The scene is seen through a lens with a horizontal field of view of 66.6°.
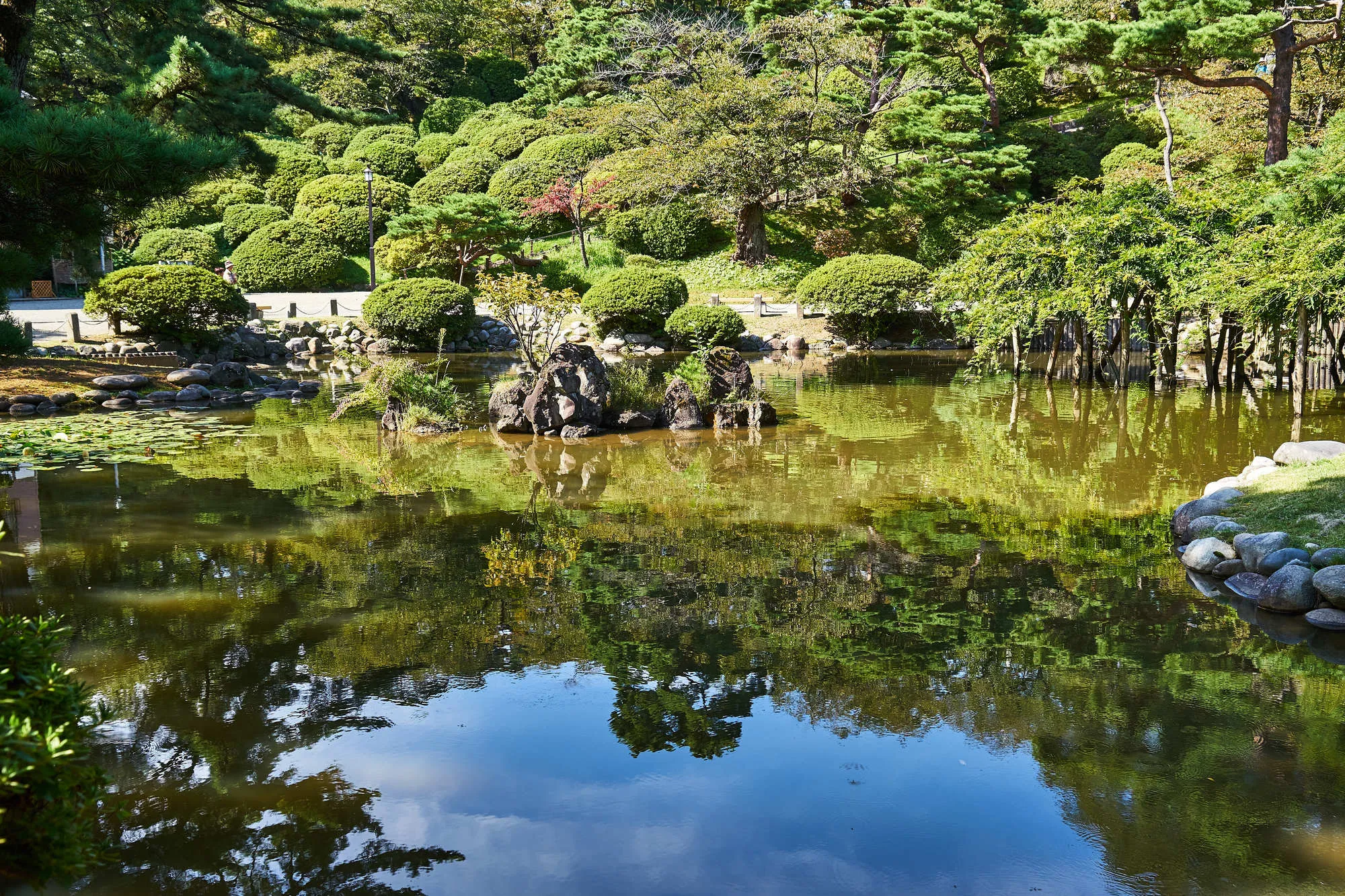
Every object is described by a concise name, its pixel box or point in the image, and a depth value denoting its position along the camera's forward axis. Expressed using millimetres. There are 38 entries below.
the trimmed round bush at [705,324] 22672
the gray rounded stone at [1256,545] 6938
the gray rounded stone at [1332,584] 6270
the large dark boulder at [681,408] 13586
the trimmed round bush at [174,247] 28359
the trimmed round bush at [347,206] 31938
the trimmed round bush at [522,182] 32344
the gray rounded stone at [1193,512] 8117
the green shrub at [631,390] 13945
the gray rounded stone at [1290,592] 6434
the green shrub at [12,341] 16109
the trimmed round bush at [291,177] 34219
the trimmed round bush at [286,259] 28297
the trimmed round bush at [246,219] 31469
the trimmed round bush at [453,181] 33000
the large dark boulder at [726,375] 13992
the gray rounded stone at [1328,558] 6523
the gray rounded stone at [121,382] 15555
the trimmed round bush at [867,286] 23703
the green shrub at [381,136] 36812
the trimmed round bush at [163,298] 19594
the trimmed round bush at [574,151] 32375
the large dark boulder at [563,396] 13195
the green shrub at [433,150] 36156
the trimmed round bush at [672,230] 30859
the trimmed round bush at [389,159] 35594
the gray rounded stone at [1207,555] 7234
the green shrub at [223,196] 32969
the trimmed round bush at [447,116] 39500
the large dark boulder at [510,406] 13438
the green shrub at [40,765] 2680
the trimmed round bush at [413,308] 23188
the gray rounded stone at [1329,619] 6188
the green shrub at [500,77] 43188
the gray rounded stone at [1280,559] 6742
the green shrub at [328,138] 37594
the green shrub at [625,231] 31344
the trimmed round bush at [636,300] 24141
